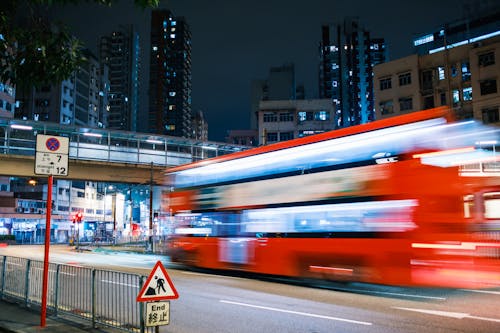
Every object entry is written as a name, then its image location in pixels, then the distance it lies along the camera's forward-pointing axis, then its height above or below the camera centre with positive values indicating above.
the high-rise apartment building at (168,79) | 185.12 +57.59
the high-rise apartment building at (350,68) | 140.50 +45.96
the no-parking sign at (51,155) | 9.19 +1.31
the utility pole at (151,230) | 35.62 -0.85
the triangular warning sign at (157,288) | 7.23 -1.06
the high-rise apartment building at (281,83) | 107.44 +31.22
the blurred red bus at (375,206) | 11.13 +0.33
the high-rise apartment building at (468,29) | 62.41 +26.63
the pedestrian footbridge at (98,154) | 33.03 +5.30
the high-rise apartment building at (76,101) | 100.25 +27.23
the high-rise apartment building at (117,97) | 188.88 +50.67
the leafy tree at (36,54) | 8.62 +3.13
